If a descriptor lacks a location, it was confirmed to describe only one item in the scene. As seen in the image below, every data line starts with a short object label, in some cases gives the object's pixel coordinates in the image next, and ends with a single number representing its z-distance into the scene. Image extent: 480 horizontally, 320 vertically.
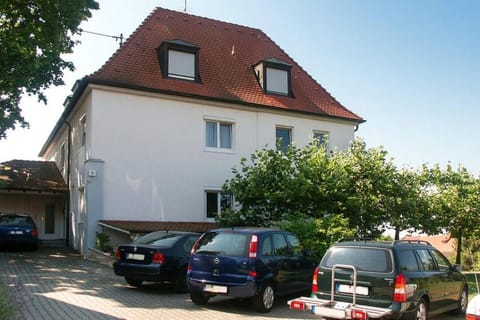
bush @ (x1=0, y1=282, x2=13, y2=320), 7.93
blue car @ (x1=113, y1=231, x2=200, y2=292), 11.53
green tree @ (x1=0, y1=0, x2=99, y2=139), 16.23
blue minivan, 9.83
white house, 19.59
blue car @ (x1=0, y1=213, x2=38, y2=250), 20.08
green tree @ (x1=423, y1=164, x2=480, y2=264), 21.66
